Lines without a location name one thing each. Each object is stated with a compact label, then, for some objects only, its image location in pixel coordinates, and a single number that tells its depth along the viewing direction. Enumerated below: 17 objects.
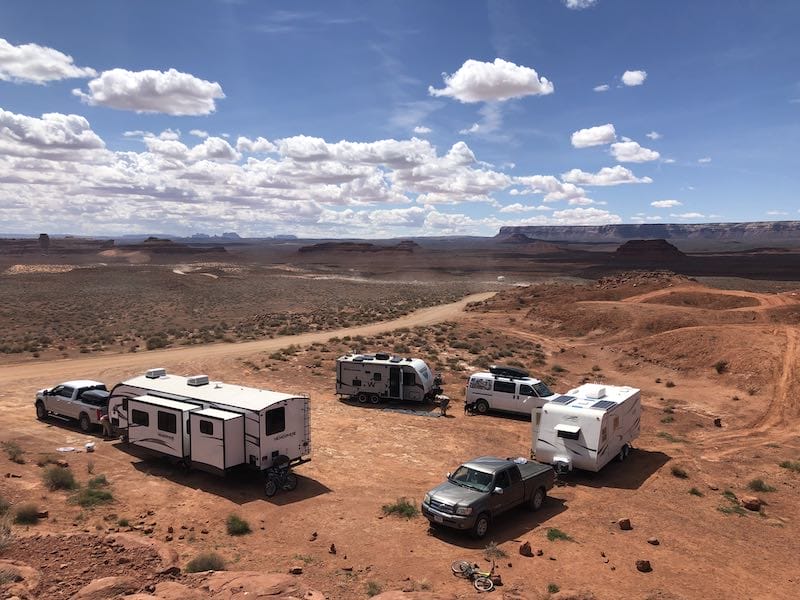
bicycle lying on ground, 11.70
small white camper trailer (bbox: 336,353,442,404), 28.62
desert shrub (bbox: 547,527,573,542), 14.38
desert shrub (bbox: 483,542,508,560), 13.25
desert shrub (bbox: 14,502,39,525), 13.45
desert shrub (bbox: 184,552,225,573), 11.73
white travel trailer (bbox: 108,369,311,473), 16.92
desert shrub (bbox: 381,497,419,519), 15.62
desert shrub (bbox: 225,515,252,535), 14.29
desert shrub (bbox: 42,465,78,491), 15.84
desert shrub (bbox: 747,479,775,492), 18.45
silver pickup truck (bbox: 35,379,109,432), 22.02
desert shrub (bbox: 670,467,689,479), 19.72
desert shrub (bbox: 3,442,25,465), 17.68
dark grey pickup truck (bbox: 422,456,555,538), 14.02
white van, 26.84
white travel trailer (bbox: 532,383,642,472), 18.83
